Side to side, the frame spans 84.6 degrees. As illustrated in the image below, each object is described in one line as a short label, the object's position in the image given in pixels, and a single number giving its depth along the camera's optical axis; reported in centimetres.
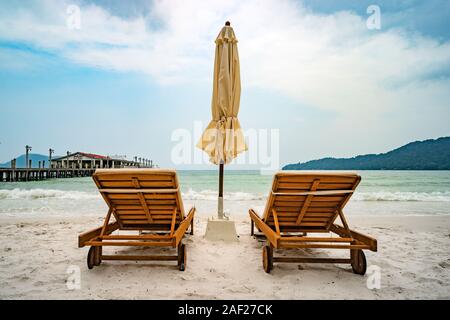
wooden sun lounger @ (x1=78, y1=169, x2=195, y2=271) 251
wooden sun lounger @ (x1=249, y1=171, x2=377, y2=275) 248
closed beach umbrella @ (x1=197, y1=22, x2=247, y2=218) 361
